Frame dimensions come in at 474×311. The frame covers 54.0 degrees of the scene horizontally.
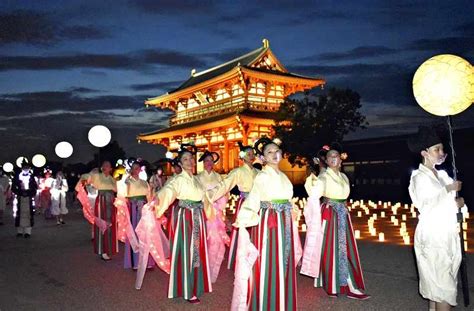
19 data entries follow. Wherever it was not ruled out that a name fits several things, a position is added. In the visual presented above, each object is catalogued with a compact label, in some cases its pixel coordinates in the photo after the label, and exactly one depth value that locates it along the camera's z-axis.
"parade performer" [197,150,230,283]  6.56
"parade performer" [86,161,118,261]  8.57
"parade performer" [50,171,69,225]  15.35
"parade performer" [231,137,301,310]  4.59
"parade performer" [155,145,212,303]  5.66
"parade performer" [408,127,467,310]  4.09
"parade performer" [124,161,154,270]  7.87
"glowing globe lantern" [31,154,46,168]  23.07
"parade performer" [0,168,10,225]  14.88
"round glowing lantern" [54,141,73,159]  13.62
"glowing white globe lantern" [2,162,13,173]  30.66
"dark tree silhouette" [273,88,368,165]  21.34
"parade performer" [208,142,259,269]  7.47
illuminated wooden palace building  27.97
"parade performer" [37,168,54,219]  17.46
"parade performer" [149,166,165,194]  8.82
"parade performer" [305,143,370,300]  5.72
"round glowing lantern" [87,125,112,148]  9.97
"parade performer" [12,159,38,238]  11.59
